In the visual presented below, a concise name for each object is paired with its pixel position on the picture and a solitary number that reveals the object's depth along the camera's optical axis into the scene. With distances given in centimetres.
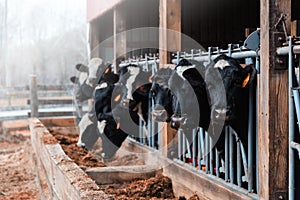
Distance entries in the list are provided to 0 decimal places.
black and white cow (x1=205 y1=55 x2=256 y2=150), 363
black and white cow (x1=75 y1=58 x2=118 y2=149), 747
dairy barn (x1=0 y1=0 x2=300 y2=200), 317
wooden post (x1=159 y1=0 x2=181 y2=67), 521
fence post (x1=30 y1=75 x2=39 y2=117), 1123
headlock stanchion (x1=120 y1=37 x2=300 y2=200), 310
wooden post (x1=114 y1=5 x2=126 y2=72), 813
